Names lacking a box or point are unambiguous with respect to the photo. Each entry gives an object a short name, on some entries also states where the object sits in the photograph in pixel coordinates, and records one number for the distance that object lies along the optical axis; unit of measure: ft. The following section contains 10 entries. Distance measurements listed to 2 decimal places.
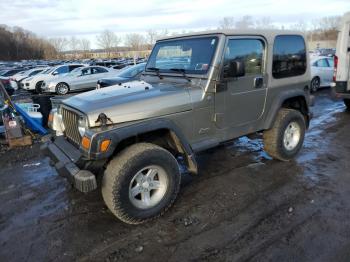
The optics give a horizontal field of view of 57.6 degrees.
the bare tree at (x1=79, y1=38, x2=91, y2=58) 356.91
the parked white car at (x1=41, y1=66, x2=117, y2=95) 57.31
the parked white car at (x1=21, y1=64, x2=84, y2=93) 63.46
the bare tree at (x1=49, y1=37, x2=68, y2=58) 329.36
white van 28.60
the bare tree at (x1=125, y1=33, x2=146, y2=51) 301.84
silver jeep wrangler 11.25
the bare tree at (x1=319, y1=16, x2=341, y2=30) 296.49
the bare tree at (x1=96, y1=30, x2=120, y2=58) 325.62
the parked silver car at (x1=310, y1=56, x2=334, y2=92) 44.34
